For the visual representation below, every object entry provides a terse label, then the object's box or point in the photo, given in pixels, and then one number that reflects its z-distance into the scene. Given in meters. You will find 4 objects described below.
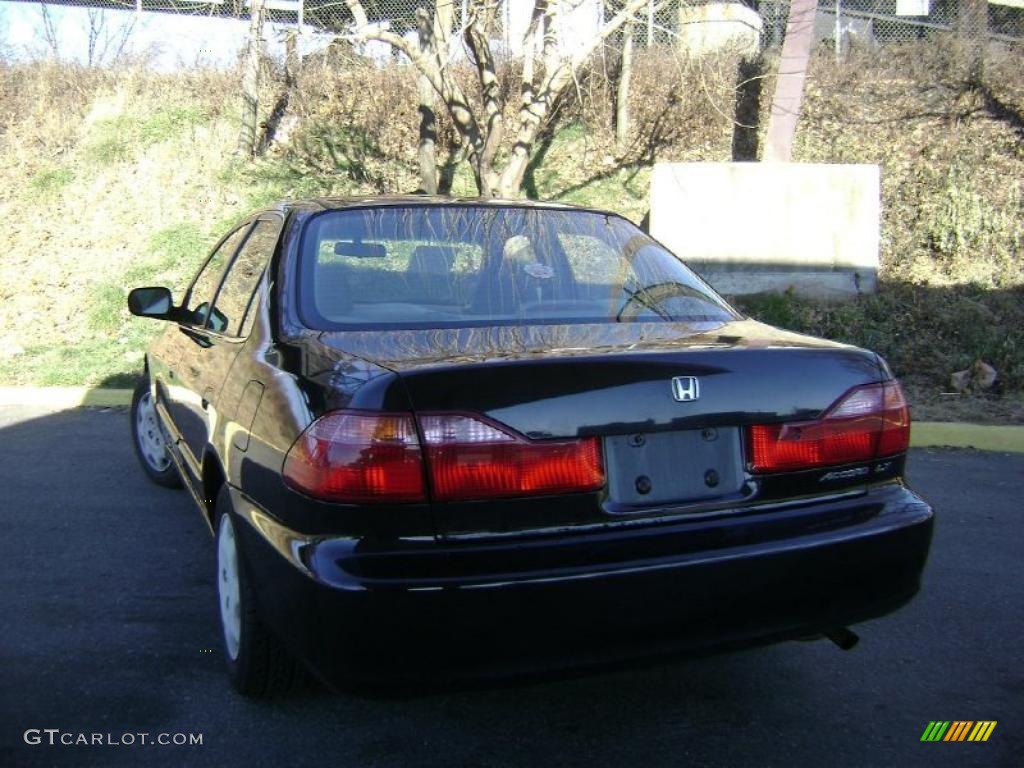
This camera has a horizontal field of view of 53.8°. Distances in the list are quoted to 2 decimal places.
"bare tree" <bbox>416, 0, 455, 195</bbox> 9.60
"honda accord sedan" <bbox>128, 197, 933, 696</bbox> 2.46
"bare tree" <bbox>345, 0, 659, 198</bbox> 9.32
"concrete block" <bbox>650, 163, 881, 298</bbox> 10.45
